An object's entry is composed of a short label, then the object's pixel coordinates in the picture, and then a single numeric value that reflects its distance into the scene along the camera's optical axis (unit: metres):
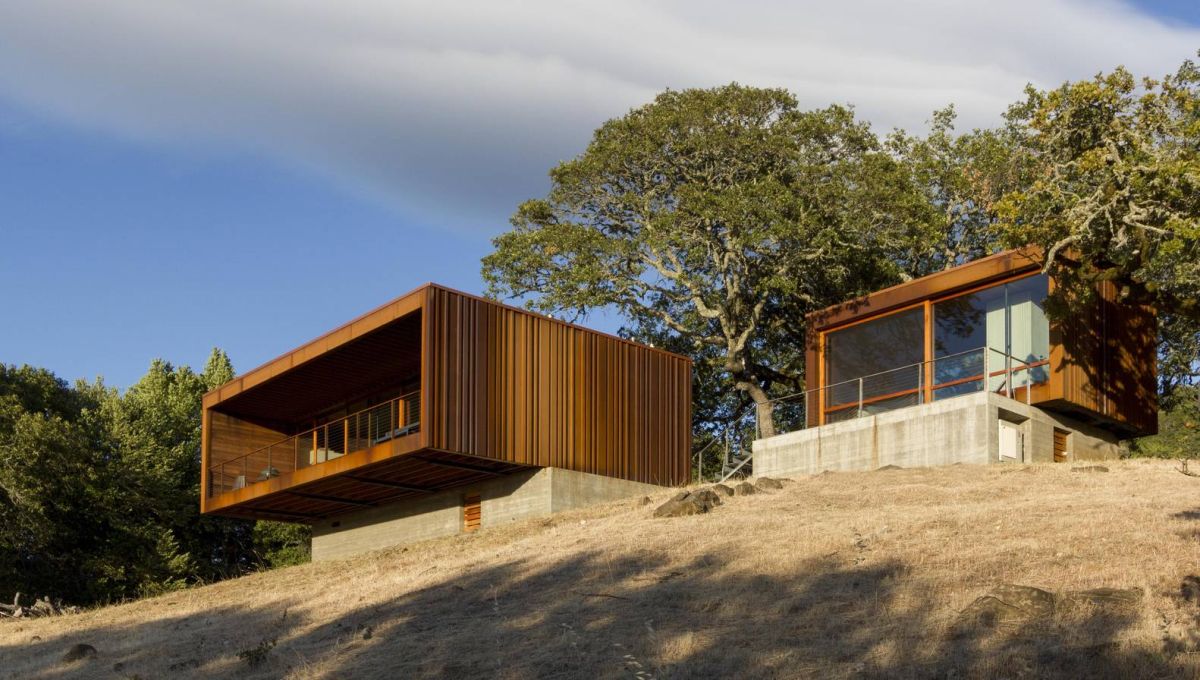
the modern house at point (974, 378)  25.14
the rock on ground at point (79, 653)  17.41
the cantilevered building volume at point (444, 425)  25.28
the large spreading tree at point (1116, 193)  23.31
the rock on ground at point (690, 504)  21.03
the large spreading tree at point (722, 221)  34.91
